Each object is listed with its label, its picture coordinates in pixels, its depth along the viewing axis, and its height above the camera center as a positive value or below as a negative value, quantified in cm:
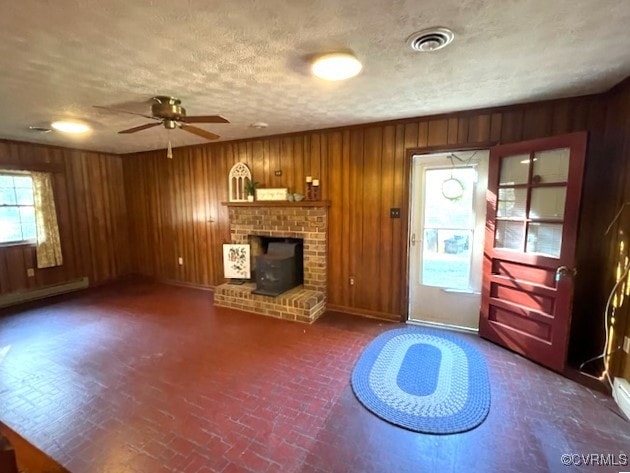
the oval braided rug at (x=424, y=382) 201 -144
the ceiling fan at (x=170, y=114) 252 +83
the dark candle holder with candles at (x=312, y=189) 389 +23
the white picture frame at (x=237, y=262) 437 -84
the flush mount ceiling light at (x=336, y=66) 183 +92
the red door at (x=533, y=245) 243 -37
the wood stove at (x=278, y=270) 390 -87
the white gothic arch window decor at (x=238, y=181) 442 +39
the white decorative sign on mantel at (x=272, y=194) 405 +17
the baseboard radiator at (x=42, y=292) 427 -134
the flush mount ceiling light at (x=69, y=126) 329 +94
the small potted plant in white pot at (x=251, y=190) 428 +23
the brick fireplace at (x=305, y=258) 372 -71
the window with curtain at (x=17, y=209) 423 -3
